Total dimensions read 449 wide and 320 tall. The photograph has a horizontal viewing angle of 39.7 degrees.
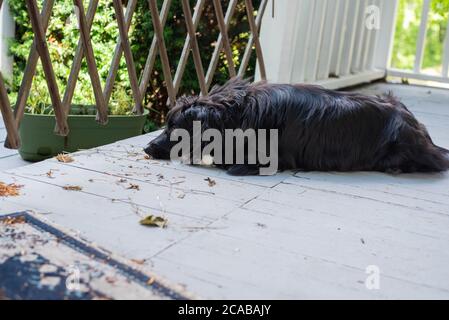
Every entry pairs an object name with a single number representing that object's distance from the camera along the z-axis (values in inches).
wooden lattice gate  101.0
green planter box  132.3
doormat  56.6
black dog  107.1
